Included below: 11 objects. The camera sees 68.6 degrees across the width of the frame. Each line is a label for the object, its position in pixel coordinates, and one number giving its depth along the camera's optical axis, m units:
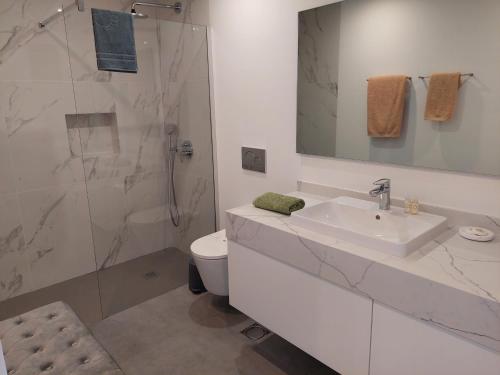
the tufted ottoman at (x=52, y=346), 1.40
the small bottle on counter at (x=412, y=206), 1.73
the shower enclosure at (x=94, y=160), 2.59
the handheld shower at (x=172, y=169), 2.98
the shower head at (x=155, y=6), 2.54
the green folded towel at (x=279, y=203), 1.85
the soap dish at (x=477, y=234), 1.49
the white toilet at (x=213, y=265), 2.27
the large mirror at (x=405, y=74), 1.50
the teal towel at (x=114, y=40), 2.13
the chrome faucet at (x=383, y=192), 1.75
